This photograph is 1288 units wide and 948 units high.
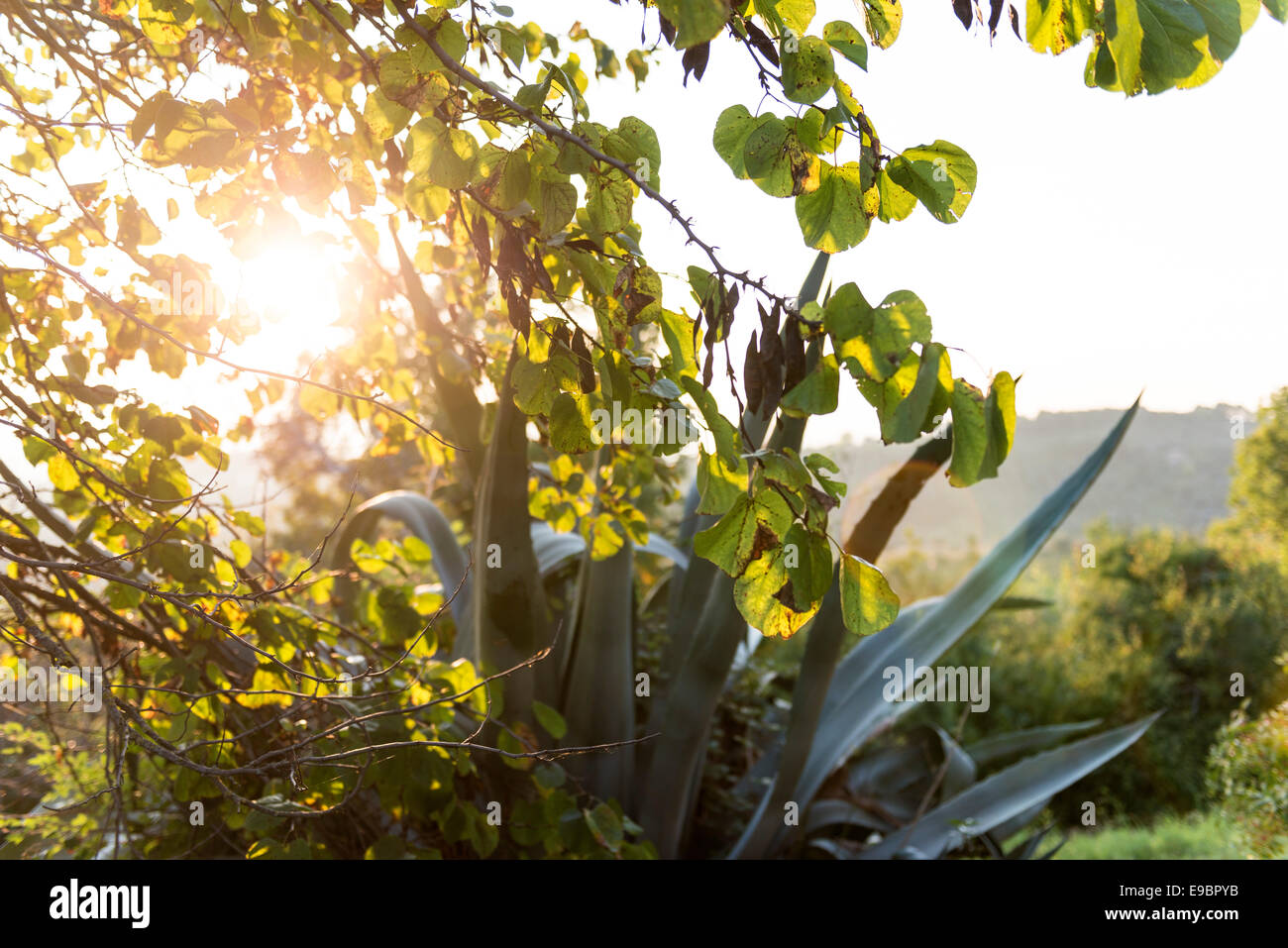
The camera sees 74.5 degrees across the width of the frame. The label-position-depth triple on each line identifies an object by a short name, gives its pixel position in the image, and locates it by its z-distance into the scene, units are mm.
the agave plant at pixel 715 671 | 2096
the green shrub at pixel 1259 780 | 3373
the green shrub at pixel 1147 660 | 6902
